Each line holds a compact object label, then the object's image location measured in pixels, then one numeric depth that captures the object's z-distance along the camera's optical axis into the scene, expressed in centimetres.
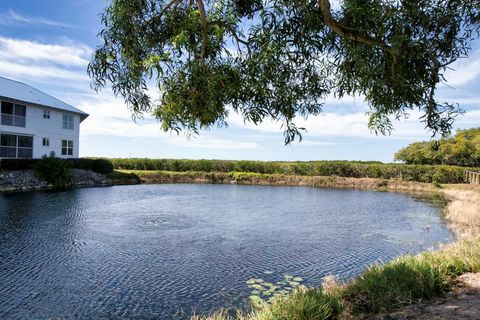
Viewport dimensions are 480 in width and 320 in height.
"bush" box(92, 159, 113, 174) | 3775
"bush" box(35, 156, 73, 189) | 2944
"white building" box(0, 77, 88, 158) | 3095
